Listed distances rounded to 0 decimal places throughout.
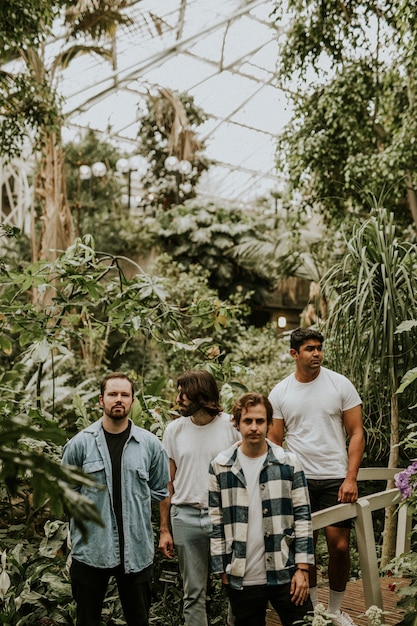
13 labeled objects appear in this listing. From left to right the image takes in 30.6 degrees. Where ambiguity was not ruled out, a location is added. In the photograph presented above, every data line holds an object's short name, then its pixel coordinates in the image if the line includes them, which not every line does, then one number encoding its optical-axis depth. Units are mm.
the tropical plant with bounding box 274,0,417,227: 7449
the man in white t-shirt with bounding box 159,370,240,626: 3027
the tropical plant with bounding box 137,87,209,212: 14977
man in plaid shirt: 2529
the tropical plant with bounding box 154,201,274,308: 13867
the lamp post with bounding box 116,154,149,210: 13789
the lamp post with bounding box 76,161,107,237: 12852
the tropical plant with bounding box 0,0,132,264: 6867
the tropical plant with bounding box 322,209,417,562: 4176
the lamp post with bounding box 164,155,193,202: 13167
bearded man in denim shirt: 2834
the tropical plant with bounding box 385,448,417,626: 2721
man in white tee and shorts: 3283
